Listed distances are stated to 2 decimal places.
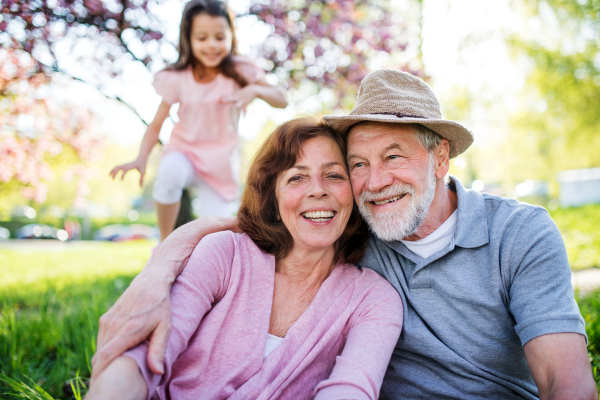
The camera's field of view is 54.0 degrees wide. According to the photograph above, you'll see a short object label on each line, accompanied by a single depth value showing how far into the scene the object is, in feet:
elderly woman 2.84
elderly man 2.74
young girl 4.69
